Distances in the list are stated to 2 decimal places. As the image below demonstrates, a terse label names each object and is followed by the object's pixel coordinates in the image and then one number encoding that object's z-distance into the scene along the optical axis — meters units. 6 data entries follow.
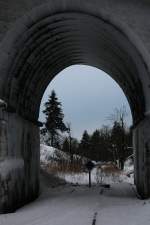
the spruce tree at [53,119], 64.69
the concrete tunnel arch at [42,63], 12.17
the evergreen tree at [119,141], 46.11
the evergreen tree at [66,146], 66.85
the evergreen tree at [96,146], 72.93
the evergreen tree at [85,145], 76.45
